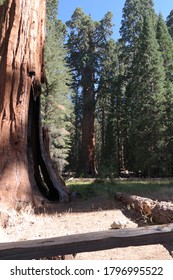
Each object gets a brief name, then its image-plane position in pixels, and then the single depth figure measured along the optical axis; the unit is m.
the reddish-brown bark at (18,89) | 5.28
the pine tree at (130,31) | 26.37
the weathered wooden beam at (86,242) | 1.90
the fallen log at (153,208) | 4.26
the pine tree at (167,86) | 17.61
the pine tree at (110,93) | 25.45
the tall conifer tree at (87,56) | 25.93
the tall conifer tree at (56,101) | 17.09
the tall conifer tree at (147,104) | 18.10
